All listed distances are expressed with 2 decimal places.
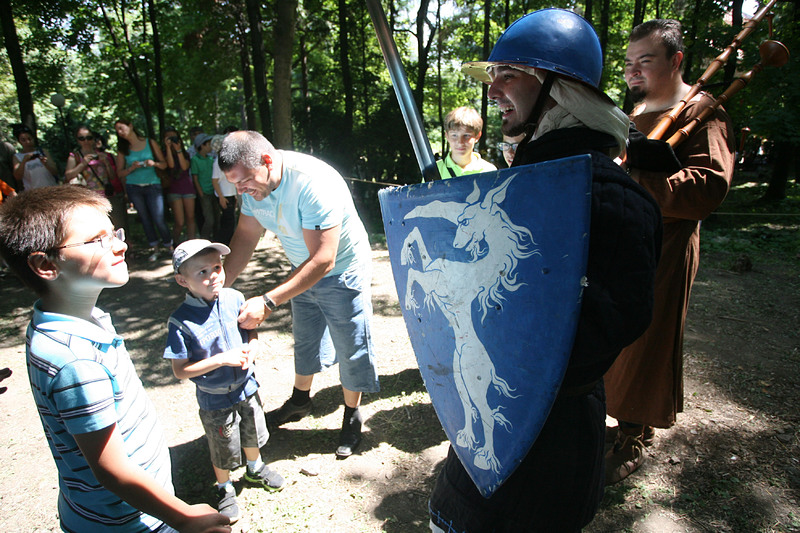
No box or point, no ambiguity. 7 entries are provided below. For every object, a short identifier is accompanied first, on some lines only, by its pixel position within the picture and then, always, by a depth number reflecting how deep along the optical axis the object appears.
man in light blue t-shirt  2.34
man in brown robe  2.11
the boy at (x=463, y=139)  3.35
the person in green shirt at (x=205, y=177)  7.47
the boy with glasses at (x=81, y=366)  1.19
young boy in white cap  2.10
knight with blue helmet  1.02
